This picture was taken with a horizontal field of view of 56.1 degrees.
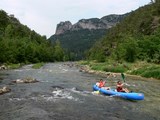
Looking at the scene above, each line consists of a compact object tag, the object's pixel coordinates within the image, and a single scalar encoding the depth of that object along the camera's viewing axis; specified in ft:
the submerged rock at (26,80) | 62.28
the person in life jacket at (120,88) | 47.99
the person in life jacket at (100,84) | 53.79
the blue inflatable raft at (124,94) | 43.98
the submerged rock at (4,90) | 47.49
